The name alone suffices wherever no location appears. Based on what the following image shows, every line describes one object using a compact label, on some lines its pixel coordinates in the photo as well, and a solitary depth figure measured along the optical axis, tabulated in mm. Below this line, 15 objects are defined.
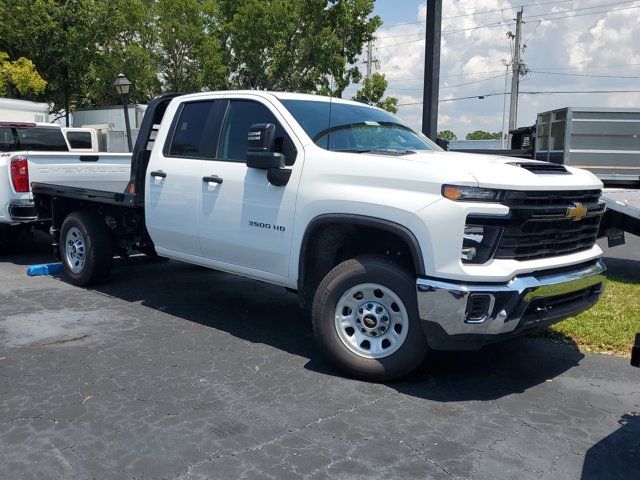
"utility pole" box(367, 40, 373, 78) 38625
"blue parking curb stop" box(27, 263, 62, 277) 7820
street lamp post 19641
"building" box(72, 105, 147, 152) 27344
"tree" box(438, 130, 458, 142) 101962
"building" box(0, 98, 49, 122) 16031
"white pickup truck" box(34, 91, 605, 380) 3945
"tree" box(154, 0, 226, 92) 24953
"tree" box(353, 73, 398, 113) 28016
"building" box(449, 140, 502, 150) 35219
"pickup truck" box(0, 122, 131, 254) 8086
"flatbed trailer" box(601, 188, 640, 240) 7768
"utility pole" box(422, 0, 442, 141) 8195
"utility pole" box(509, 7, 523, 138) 34531
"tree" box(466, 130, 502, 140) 116912
